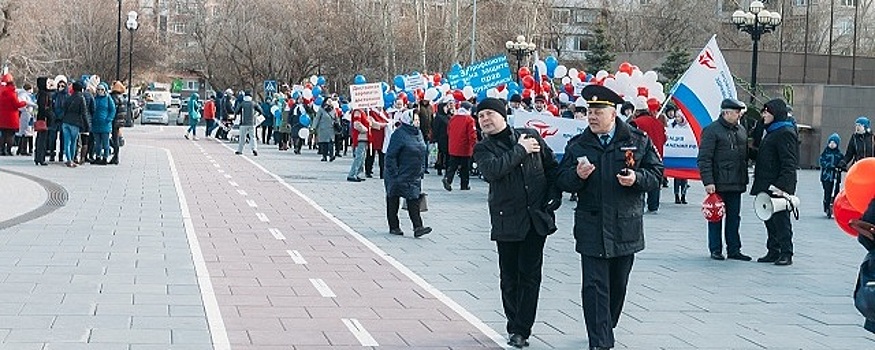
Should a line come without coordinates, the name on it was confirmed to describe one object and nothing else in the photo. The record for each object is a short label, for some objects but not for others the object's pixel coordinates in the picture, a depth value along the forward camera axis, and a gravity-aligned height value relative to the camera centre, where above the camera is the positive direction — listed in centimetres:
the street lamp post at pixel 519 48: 4362 +246
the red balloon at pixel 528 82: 2784 +81
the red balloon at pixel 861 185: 602 -26
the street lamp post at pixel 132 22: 5041 +336
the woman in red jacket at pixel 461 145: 2333 -49
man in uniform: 812 -47
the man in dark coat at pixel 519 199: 849 -52
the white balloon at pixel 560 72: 2820 +107
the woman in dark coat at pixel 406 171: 1506 -64
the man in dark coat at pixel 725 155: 1354 -30
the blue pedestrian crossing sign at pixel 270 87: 4802 +91
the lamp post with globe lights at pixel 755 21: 3288 +273
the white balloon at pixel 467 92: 2788 +56
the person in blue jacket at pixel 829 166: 2073 -59
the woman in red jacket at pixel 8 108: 2766 -9
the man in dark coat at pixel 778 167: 1327 -40
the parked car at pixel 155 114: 6481 -30
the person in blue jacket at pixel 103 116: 2534 -18
